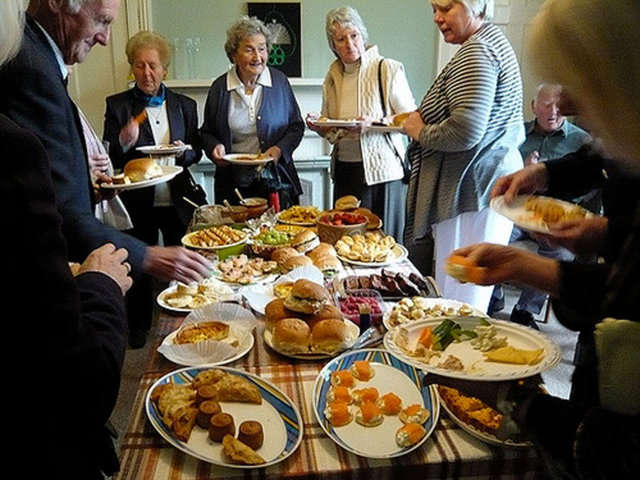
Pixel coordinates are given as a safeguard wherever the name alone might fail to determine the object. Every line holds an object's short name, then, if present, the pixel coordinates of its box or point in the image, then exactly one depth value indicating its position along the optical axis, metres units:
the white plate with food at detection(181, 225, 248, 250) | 2.09
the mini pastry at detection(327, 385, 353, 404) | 1.17
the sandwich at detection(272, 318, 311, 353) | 1.34
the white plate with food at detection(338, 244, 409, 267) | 2.02
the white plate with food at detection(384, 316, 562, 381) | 1.10
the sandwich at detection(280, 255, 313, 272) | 1.88
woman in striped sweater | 2.19
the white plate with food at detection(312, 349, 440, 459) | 1.06
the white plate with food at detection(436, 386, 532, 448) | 1.04
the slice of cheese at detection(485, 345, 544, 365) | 1.14
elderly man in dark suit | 1.26
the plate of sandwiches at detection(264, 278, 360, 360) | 1.35
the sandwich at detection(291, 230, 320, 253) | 2.10
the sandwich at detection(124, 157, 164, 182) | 2.14
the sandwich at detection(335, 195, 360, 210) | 2.51
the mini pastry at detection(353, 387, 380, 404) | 1.17
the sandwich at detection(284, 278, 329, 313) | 1.42
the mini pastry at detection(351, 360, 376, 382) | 1.26
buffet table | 1.00
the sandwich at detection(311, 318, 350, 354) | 1.34
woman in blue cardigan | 3.10
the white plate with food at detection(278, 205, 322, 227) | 2.46
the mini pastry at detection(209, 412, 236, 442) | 1.05
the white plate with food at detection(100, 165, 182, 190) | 1.95
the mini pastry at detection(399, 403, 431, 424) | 1.11
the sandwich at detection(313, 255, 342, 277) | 1.91
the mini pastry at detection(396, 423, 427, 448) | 1.04
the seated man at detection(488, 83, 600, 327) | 3.20
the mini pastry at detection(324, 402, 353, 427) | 1.10
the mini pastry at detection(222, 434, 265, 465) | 0.99
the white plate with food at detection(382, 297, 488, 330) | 1.50
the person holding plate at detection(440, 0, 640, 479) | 0.70
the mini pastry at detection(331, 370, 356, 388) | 1.22
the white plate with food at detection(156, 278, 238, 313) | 1.62
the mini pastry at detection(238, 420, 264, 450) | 1.03
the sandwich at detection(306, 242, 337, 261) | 2.01
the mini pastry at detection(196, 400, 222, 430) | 1.09
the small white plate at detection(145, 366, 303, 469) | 1.02
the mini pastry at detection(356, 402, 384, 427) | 1.11
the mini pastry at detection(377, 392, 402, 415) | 1.14
